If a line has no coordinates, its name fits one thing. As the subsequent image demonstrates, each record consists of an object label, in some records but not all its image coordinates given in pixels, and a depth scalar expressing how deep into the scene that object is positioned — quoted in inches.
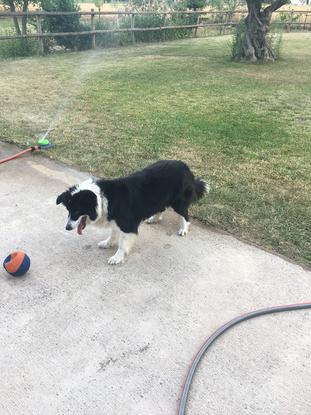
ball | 114.7
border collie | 112.7
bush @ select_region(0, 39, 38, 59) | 526.0
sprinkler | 214.1
